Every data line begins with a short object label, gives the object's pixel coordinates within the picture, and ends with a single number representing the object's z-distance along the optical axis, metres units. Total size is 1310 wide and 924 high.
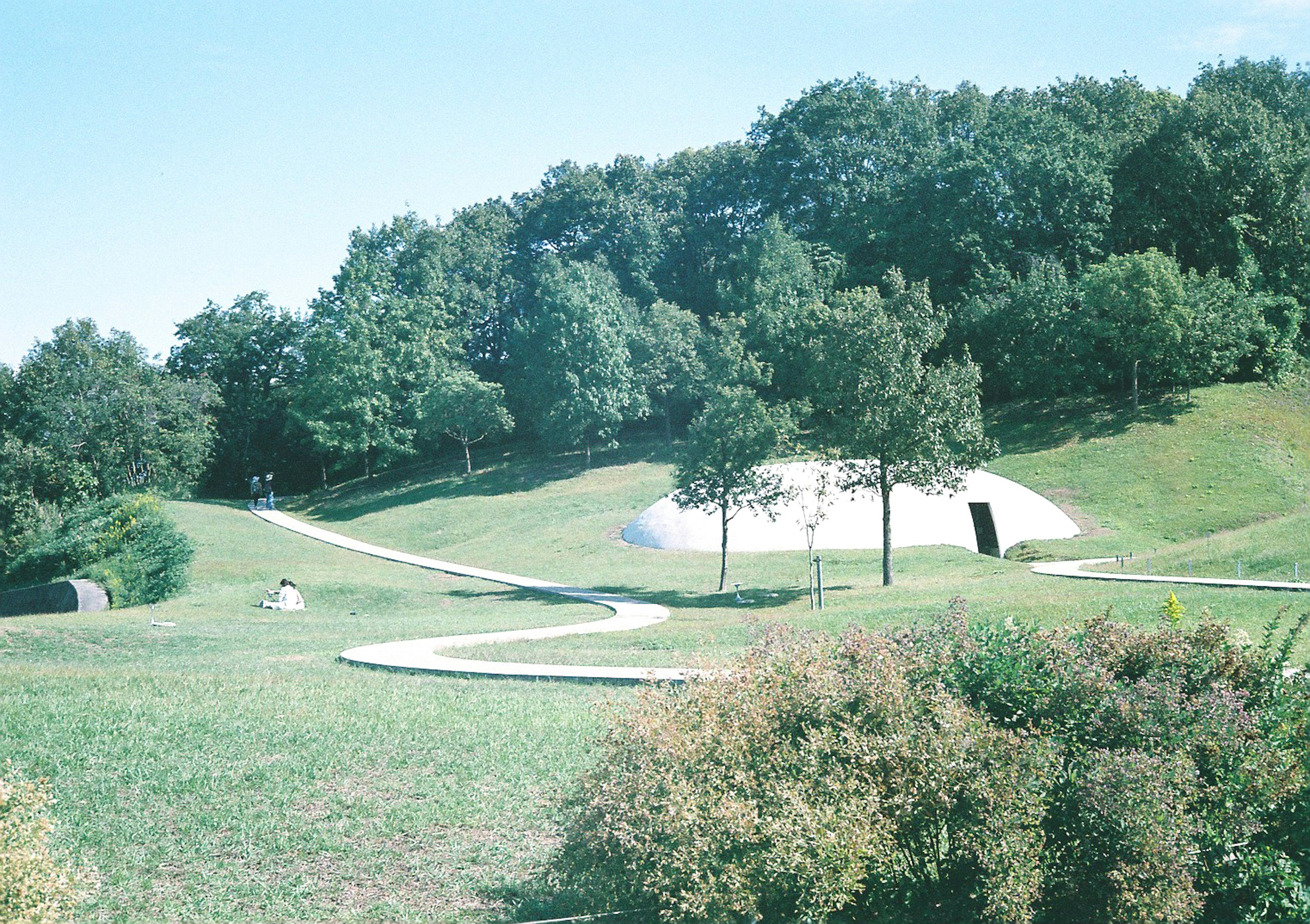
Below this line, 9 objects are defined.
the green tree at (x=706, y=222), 68.62
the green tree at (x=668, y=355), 56.00
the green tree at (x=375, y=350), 58.44
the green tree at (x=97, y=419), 48.19
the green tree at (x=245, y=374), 66.88
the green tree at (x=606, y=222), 67.75
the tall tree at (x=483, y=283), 67.06
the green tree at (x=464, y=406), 57.03
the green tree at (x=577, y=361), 53.66
